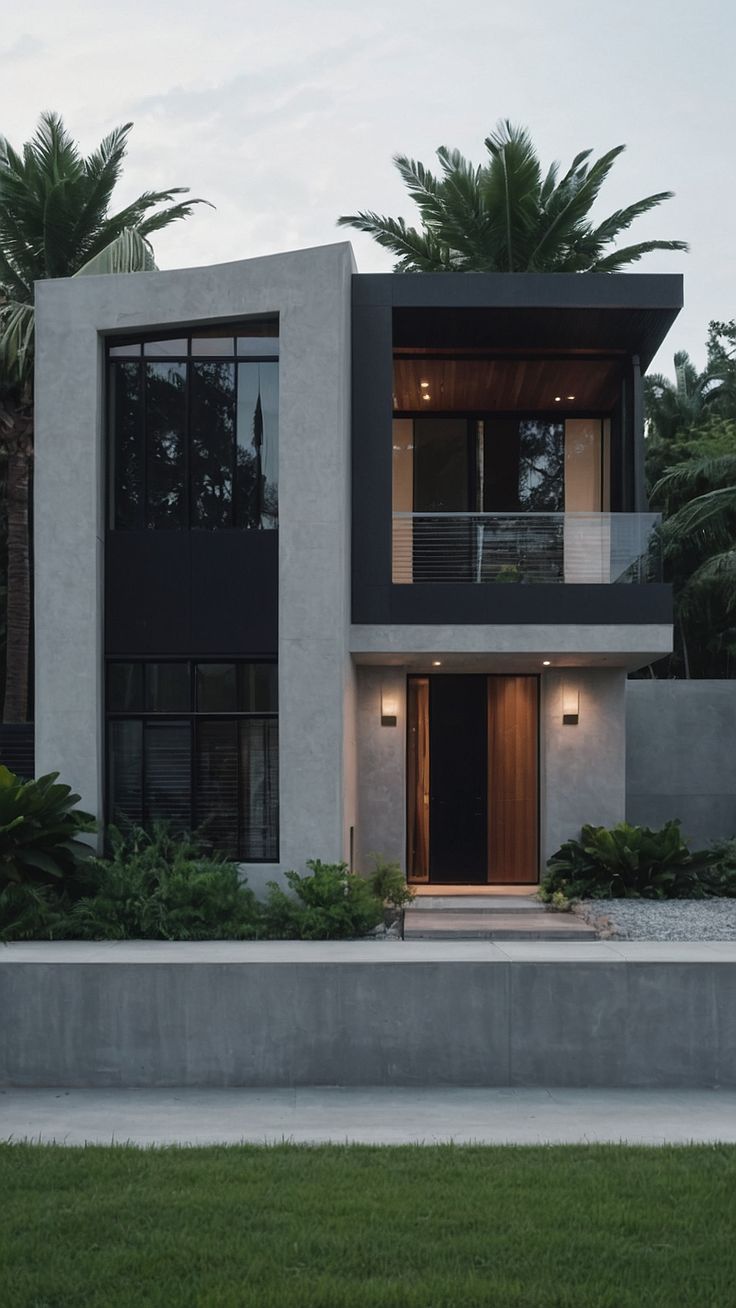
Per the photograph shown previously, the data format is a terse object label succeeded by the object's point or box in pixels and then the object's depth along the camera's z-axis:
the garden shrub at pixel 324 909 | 11.49
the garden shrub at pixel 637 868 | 14.33
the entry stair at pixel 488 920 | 12.54
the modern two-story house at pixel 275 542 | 12.98
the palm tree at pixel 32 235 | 20.28
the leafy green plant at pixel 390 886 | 13.56
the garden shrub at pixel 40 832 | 11.77
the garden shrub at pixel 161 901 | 11.31
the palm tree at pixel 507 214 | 19.42
